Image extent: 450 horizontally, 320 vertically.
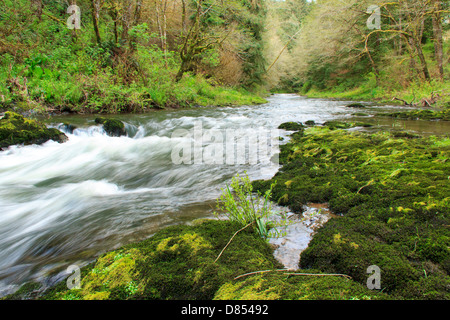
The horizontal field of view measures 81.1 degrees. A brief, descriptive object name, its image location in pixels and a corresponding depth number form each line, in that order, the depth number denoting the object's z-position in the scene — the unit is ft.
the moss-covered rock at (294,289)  5.04
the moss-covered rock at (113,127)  27.63
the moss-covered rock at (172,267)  5.68
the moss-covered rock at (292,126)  28.28
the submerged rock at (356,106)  50.44
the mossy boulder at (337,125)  26.10
